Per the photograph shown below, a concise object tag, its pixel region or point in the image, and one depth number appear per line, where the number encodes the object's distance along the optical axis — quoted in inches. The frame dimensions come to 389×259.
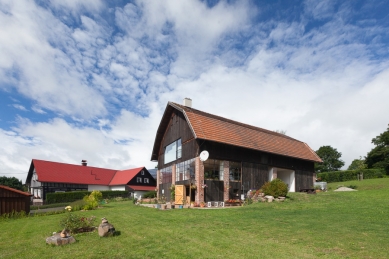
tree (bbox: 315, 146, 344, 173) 2984.7
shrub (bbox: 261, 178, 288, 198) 807.7
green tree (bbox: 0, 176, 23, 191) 2225.6
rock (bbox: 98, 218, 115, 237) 383.6
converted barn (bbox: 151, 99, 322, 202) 887.1
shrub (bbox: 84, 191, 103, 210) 881.3
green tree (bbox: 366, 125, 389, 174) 1914.4
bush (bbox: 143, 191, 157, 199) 1311.8
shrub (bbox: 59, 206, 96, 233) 416.9
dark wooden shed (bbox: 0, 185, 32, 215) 774.1
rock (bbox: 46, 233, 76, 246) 353.7
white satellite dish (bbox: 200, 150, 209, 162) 847.1
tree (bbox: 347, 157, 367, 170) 2927.2
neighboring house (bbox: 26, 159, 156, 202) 1659.7
